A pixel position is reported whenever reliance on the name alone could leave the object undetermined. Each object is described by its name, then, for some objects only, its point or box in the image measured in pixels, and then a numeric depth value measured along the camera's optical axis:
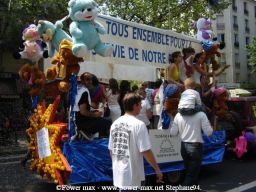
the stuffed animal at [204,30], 10.03
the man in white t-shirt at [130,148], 4.79
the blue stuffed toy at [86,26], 6.59
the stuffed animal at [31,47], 7.14
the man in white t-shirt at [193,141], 6.54
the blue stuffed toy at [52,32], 6.91
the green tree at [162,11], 25.34
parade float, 6.42
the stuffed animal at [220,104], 9.48
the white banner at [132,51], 7.61
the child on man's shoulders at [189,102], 6.61
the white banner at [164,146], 7.68
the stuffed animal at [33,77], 6.90
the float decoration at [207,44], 9.48
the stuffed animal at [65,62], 6.40
